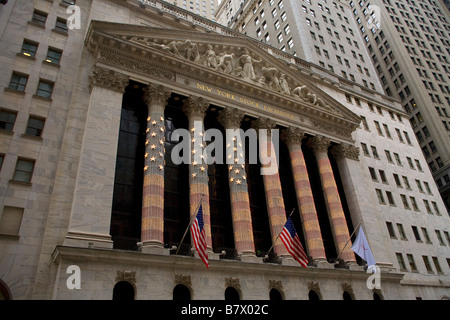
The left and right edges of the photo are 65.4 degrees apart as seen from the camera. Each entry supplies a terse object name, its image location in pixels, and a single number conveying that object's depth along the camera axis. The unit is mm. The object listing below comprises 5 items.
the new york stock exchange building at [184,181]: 21922
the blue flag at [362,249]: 25353
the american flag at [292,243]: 24172
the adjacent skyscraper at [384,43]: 64562
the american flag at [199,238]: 21297
